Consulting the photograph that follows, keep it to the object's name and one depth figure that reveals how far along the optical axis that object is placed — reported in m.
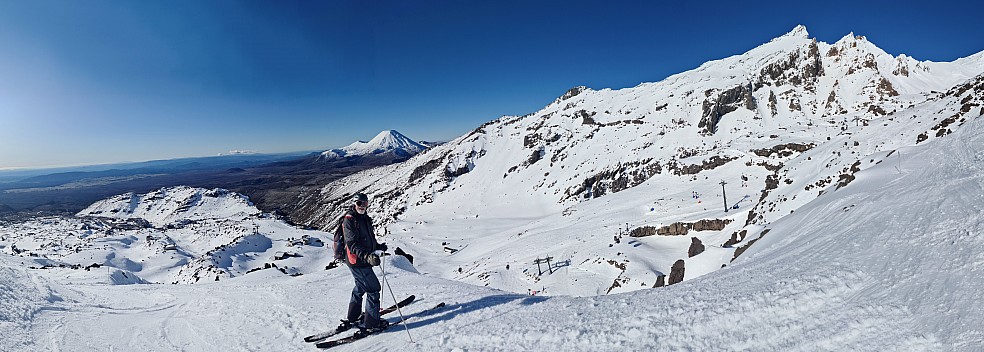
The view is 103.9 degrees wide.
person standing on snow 6.50
